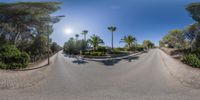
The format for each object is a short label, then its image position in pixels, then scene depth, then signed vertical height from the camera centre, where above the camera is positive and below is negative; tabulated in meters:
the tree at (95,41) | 22.62 +2.04
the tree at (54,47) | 32.80 +0.80
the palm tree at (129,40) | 29.40 +2.97
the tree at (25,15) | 10.91 +4.93
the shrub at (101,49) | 18.40 -0.01
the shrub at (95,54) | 15.11 -0.86
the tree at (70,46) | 24.45 +0.87
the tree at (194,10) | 10.50 +4.78
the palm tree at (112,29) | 22.85 +5.19
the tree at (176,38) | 26.14 +3.20
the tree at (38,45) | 16.81 +0.81
